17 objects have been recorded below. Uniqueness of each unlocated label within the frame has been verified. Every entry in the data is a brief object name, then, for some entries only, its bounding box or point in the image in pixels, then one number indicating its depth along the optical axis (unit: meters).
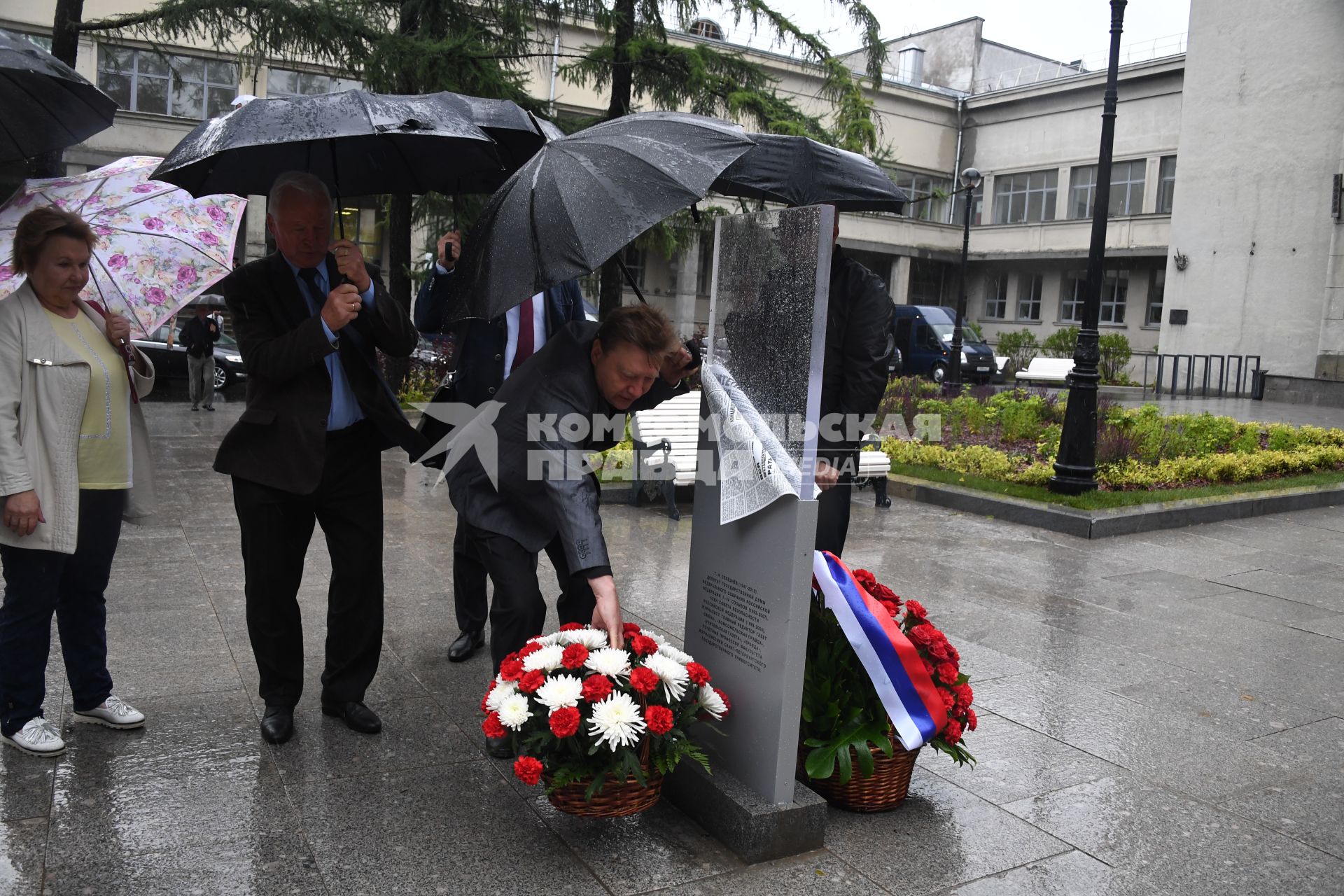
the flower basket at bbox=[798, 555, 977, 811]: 3.54
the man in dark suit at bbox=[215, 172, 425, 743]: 3.81
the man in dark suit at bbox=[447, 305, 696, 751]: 3.50
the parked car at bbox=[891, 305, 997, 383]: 28.25
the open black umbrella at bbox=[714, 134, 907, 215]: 5.07
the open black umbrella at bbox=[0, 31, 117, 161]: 3.60
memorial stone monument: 3.22
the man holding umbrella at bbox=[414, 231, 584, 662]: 4.83
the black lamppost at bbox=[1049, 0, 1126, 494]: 9.57
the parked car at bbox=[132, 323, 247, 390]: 19.59
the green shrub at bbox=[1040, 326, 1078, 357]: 34.00
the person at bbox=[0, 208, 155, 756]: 3.59
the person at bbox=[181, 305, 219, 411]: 15.90
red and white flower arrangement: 3.13
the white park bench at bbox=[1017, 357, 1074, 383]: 29.94
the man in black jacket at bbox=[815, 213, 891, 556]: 4.92
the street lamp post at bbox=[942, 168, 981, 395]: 23.58
